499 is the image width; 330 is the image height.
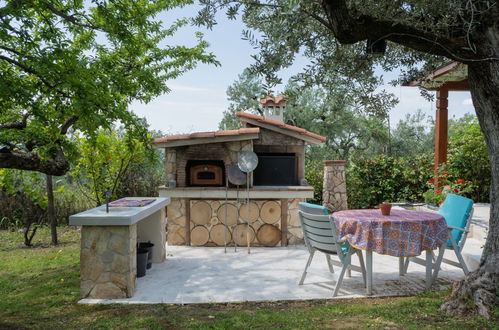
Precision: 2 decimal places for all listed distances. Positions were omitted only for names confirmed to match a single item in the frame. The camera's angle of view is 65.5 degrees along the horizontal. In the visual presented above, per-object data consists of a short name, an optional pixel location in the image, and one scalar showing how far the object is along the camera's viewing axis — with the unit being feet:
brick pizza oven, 21.56
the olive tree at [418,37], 9.70
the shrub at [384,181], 32.22
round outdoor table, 13.64
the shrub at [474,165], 27.68
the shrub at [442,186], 24.36
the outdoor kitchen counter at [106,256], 13.83
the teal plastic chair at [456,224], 14.62
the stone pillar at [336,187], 30.71
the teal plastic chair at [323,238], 14.02
